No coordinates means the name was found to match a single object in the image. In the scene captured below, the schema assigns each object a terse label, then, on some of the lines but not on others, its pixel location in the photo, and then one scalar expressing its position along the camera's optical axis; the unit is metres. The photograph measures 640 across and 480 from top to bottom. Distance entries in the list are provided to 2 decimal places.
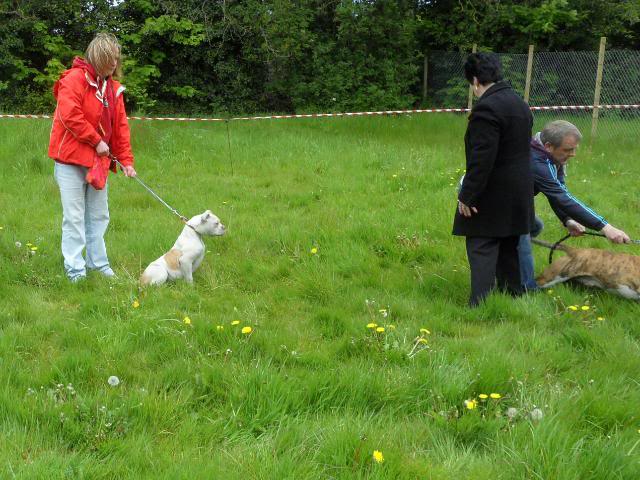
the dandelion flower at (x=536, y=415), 3.15
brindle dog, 4.94
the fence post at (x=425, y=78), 19.14
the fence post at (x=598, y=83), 12.29
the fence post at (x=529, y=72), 13.52
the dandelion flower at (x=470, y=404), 3.24
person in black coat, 4.50
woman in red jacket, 5.02
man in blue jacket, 4.81
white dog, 5.21
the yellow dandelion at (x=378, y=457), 2.78
